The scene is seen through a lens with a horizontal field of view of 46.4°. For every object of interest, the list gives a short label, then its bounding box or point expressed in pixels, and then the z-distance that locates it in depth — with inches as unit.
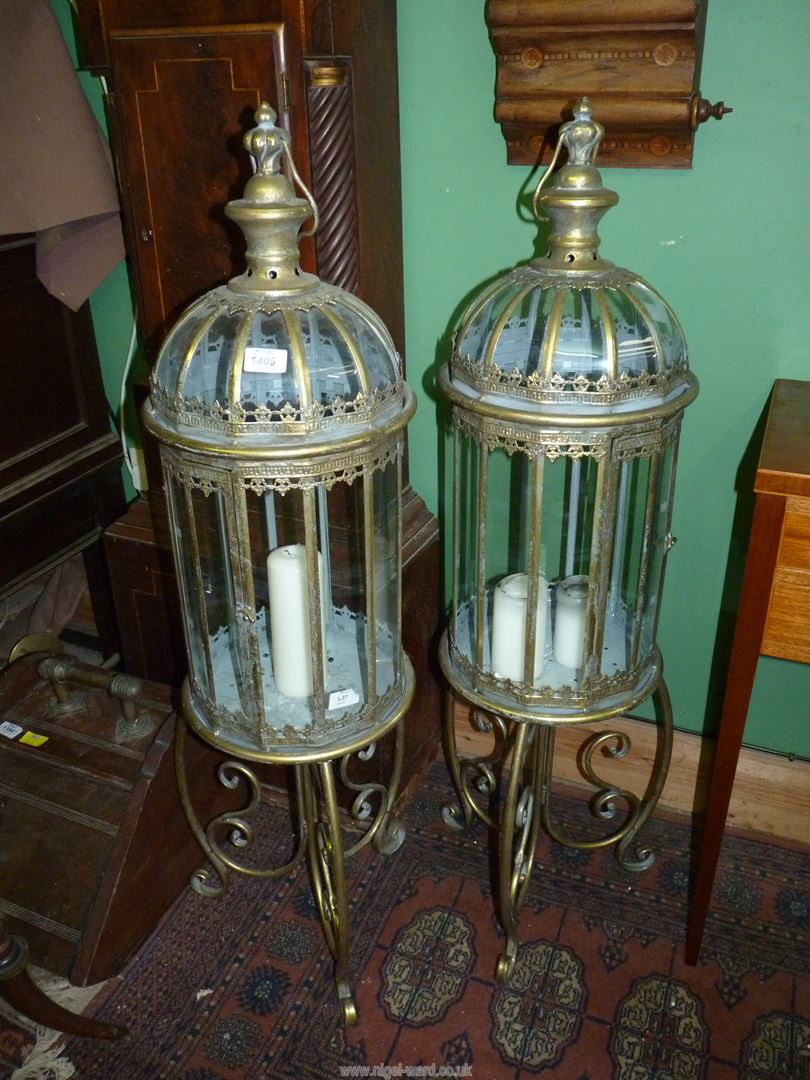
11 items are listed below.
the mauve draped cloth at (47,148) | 60.1
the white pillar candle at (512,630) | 53.7
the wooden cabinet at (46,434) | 68.4
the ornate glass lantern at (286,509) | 43.1
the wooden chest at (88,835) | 59.3
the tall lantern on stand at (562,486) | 46.4
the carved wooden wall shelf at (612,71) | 49.7
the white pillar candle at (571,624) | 53.9
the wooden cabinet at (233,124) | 51.1
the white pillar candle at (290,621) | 49.3
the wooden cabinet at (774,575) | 45.7
